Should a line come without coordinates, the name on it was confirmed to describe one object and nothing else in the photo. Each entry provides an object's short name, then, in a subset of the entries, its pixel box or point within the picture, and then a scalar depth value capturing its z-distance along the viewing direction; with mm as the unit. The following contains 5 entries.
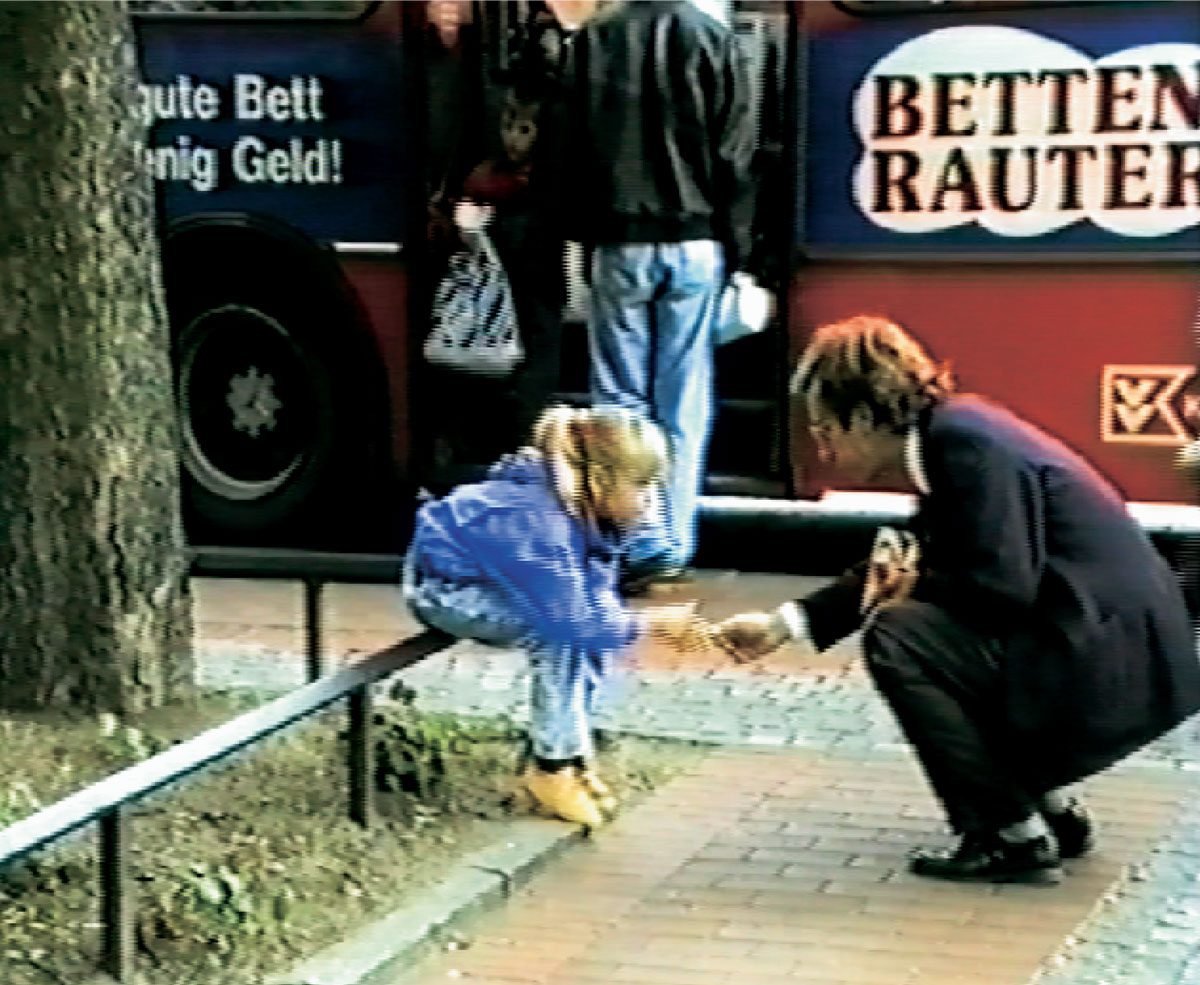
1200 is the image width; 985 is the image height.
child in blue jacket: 5082
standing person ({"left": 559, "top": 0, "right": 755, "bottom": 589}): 7133
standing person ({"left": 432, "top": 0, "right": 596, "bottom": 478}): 7699
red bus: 7121
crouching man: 4809
